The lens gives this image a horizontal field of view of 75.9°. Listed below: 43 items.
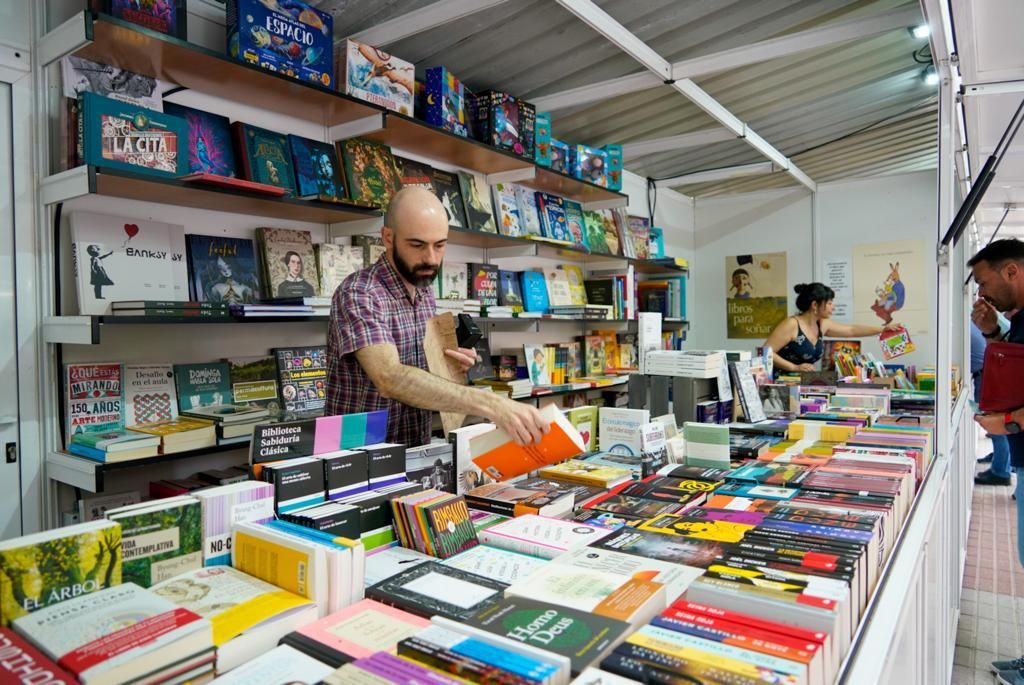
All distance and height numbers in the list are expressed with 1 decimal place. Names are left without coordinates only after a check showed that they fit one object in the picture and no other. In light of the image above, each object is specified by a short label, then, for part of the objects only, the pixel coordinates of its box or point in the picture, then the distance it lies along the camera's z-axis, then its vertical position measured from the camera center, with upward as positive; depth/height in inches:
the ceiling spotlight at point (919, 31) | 136.7 +65.8
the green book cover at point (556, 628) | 36.2 -17.3
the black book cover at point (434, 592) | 43.0 -17.8
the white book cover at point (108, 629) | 32.9 -15.6
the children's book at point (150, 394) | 100.1 -8.2
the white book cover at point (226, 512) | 49.6 -13.5
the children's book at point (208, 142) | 105.4 +32.8
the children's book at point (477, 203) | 157.6 +32.7
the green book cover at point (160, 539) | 45.2 -14.1
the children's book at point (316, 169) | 118.4 +31.5
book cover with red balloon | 93.9 +12.2
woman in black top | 205.6 -0.5
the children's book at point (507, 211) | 167.8 +32.4
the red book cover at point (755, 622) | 37.1 -17.4
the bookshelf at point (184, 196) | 86.6 +22.5
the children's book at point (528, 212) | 176.4 +33.6
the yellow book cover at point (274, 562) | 43.9 -15.7
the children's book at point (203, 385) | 105.7 -7.2
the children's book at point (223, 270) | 106.7 +11.8
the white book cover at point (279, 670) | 35.1 -18.2
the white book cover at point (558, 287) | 194.1 +14.2
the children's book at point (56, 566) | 37.9 -13.6
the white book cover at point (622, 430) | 89.0 -13.4
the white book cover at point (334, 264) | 122.0 +14.2
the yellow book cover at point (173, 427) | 94.1 -12.6
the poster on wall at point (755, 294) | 278.8 +16.0
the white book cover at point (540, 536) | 54.9 -17.5
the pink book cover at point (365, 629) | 38.8 -18.1
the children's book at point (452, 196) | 151.1 +32.8
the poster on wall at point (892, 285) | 254.1 +17.1
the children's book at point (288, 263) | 113.6 +13.8
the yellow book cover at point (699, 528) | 56.6 -17.6
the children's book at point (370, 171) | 127.6 +33.6
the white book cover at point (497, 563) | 49.7 -18.0
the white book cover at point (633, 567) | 46.9 -17.7
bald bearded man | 82.9 +1.4
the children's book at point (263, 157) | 111.5 +31.7
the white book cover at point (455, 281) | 153.2 +13.2
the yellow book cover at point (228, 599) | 39.6 -16.9
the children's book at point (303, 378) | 116.8 -7.0
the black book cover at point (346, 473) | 59.8 -12.5
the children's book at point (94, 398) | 94.6 -8.2
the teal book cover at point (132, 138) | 88.4 +28.8
